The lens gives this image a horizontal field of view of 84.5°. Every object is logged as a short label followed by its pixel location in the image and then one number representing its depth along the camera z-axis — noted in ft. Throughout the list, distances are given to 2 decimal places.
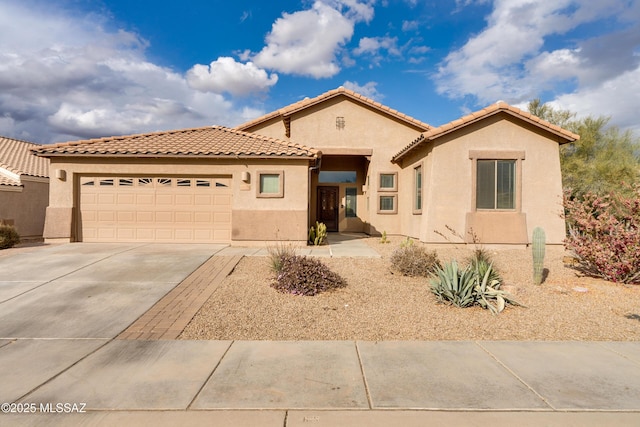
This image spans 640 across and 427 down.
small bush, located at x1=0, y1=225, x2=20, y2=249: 38.88
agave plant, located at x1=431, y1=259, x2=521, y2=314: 21.49
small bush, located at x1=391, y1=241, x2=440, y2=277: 28.07
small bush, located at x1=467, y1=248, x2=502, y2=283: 23.86
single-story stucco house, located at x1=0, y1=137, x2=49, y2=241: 56.39
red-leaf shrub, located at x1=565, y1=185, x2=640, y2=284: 26.23
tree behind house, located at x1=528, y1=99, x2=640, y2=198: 58.85
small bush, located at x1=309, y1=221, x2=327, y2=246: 43.29
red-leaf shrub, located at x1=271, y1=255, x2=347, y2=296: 23.80
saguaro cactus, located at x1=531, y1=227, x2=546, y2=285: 26.37
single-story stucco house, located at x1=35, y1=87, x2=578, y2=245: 42.16
